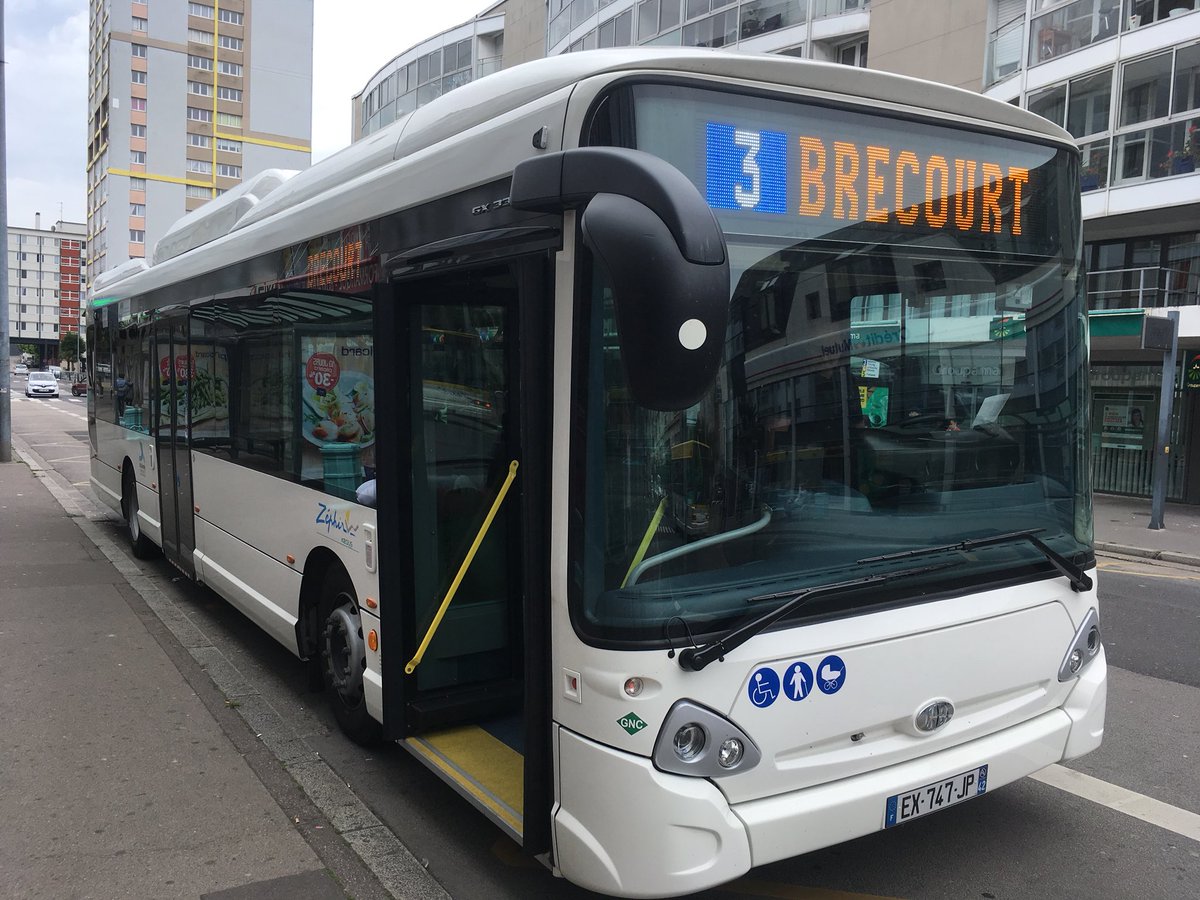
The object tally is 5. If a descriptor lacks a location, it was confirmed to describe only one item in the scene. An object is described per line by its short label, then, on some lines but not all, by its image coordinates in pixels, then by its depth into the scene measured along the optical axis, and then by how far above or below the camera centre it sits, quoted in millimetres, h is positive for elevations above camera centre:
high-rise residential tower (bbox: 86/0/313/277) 83062 +24006
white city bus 2838 -252
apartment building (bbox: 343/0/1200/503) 16906 +4283
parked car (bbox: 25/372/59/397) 59312 -863
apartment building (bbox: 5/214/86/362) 139500 +12663
